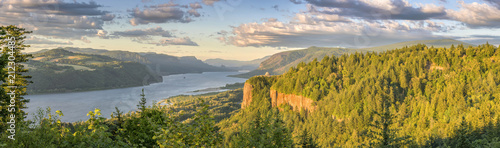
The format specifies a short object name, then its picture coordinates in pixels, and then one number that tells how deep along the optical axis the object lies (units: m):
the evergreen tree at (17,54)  35.88
